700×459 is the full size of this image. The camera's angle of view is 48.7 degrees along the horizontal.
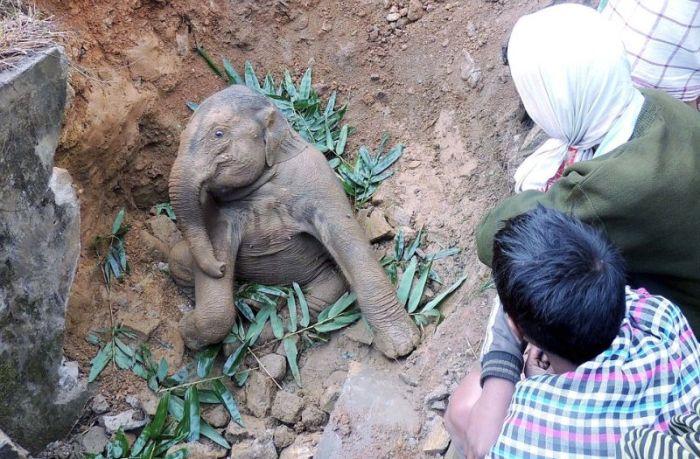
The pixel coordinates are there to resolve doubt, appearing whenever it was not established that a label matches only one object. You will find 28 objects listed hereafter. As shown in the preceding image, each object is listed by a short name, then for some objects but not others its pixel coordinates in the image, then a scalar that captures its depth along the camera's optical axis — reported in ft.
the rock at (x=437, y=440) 11.29
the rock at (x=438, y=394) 12.27
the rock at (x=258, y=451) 13.23
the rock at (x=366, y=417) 12.07
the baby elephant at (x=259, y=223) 15.05
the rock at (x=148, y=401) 14.56
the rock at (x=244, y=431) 14.07
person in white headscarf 8.24
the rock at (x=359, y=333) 15.12
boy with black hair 6.51
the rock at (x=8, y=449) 10.40
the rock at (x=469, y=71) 16.78
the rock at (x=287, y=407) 14.12
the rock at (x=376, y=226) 16.21
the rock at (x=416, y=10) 18.63
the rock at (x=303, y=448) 13.03
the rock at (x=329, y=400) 14.05
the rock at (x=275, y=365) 15.07
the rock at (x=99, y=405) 14.21
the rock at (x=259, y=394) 14.64
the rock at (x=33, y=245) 11.64
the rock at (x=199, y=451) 13.47
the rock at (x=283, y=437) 13.61
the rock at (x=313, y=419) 13.96
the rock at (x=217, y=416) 14.52
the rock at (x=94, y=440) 13.82
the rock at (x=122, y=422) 14.10
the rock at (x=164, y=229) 17.57
